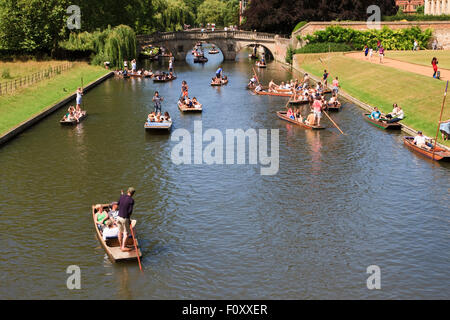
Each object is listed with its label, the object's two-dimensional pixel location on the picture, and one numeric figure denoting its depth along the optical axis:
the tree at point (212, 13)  193.75
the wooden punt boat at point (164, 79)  70.62
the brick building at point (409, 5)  175.62
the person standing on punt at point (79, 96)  47.66
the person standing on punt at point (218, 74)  69.37
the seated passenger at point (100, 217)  22.98
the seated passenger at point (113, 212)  23.34
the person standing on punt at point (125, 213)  20.35
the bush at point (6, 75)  63.09
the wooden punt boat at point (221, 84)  67.44
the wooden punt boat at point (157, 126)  40.78
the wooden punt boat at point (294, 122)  42.50
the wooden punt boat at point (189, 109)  49.19
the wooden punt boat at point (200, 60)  105.00
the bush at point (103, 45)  82.56
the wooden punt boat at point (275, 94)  59.76
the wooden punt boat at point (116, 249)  20.61
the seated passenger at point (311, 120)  42.34
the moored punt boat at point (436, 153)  33.06
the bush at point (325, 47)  87.25
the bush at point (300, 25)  95.92
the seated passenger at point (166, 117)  42.62
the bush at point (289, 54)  92.38
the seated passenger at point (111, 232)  21.67
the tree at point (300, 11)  98.44
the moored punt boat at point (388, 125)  41.94
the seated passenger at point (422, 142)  34.88
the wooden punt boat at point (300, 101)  53.75
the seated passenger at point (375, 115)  43.97
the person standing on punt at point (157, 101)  47.16
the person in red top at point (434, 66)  52.44
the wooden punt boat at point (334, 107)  49.97
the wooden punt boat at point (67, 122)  44.03
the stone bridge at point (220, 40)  104.62
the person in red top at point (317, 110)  42.28
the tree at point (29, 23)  76.25
